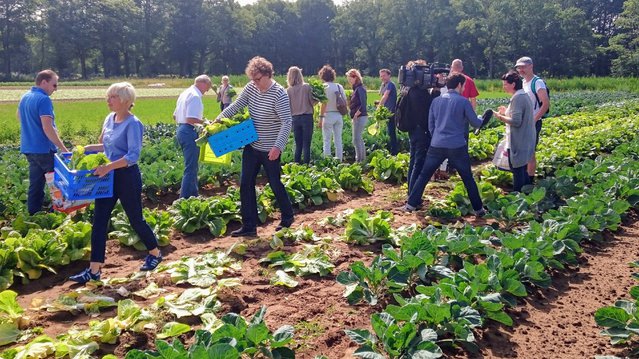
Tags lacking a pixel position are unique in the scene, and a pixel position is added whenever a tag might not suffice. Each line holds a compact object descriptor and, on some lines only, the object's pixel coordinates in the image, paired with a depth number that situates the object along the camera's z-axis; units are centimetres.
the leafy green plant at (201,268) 475
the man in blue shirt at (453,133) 671
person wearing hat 770
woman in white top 983
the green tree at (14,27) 6631
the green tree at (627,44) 6084
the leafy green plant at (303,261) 504
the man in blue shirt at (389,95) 1080
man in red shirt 917
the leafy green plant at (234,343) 281
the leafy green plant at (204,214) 657
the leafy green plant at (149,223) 606
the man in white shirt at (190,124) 737
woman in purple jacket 1022
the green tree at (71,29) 6812
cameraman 746
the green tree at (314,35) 8375
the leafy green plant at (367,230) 587
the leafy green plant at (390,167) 958
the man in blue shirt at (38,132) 644
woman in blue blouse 465
